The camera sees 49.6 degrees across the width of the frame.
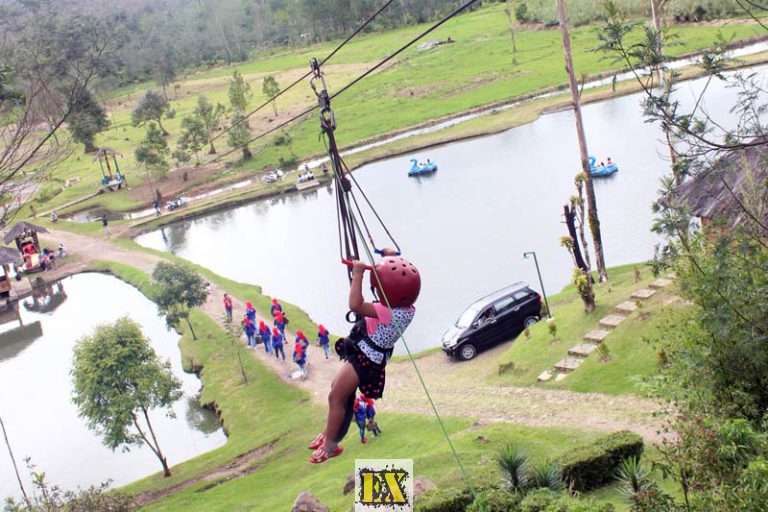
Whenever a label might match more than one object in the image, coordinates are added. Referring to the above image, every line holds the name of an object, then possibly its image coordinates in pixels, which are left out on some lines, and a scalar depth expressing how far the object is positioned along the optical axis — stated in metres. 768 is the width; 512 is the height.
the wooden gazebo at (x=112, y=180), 63.17
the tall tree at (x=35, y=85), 12.52
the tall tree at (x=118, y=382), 21.73
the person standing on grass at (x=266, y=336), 27.28
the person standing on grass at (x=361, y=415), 18.45
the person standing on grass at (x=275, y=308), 28.59
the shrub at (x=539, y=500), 9.69
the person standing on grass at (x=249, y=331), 28.48
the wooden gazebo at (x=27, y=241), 46.81
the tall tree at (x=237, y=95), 67.94
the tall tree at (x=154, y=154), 60.25
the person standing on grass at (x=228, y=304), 30.49
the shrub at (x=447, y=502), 11.37
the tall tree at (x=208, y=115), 65.25
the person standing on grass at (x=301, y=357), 24.97
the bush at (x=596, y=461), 11.73
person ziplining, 7.98
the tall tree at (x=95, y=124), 61.72
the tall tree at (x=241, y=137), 63.41
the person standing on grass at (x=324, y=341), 26.02
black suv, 23.47
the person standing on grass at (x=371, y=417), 18.73
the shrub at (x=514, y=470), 10.66
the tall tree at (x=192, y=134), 63.75
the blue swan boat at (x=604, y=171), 36.72
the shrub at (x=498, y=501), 10.26
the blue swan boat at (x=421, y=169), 46.78
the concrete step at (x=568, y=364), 18.19
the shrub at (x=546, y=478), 10.49
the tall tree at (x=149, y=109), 73.88
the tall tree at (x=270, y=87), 69.38
